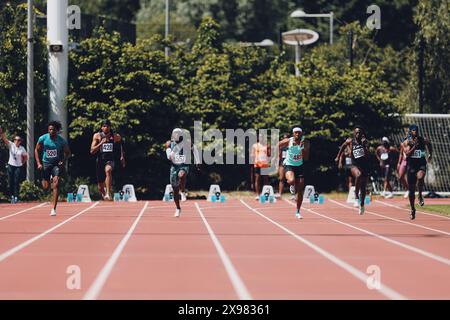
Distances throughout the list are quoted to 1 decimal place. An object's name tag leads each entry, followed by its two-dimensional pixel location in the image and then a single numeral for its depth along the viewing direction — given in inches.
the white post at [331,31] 1929.1
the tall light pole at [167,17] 1826.3
